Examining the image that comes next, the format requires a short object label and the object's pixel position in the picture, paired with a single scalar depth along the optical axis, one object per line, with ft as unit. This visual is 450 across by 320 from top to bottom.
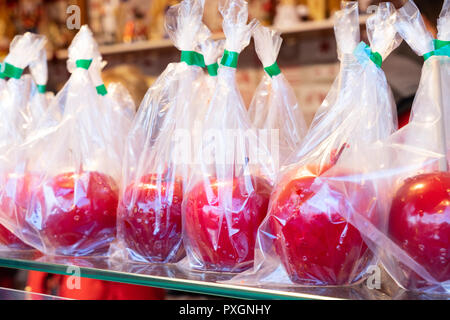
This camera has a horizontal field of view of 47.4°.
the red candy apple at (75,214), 2.34
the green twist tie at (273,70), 2.35
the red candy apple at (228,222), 1.98
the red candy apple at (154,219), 2.18
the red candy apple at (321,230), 1.75
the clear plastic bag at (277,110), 2.32
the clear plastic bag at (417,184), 1.63
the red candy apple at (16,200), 2.49
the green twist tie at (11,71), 2.83
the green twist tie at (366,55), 1.91
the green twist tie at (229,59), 2.06
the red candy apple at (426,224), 1.61
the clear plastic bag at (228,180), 1.99
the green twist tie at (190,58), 2.28
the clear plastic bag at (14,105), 2.62
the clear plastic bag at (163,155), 2.19
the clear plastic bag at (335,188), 1.76
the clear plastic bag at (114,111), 2.76
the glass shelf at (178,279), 1.65
